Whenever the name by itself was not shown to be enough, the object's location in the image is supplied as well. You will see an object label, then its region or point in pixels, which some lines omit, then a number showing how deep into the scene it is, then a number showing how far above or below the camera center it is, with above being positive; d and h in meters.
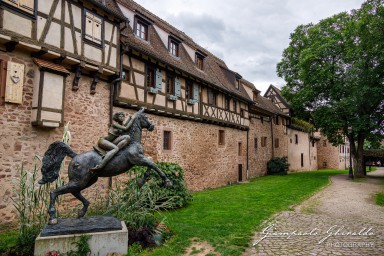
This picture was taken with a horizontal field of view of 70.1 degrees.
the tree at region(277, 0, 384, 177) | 17.77 +5.61
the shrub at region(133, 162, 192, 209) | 9.56 -1.16
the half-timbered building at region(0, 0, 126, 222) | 7.60 +2.39
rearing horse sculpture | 5.16 -0.28
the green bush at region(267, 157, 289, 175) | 26.09 -1.27
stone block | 4.59 -1.61
